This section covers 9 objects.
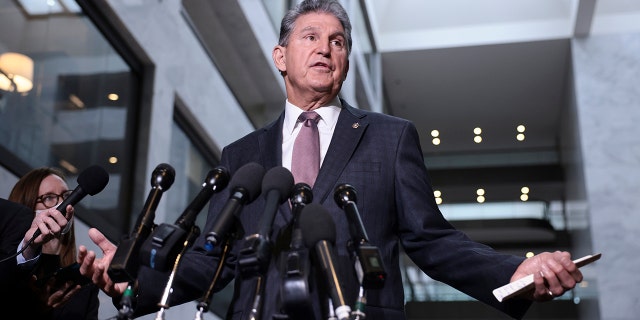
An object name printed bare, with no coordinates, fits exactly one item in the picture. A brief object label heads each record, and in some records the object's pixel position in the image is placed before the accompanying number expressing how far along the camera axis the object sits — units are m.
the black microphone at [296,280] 1.88
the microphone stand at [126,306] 1.95
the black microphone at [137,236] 2.01
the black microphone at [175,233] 2.02
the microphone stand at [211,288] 2.00
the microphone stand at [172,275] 2.03
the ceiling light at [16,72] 5.52
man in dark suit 2.33
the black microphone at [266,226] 1.93
